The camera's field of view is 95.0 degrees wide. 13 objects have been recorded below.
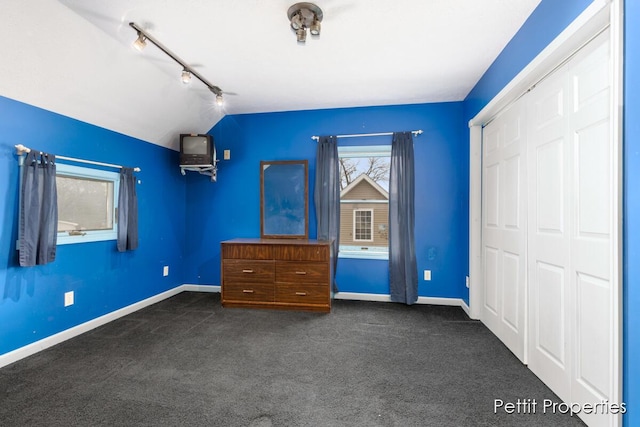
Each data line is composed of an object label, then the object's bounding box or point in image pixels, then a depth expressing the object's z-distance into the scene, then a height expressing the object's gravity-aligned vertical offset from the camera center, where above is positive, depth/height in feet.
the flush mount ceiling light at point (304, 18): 6.35 +4.32
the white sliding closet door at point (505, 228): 7.57 -0.48
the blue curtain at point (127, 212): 10.56 +0.01
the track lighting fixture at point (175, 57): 7.11 +4.45
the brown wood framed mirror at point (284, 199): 13.07 +0.59
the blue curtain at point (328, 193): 12.55 +0.83
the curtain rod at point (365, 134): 12.17 +3.31
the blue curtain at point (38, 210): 7.54 +0.09
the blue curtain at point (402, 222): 11.94 -0.43
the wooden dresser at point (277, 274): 11.15 -2.42
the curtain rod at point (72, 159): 7.41 +1.65
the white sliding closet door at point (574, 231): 4.75 -0.38
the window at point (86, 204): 8.89 +0.31
